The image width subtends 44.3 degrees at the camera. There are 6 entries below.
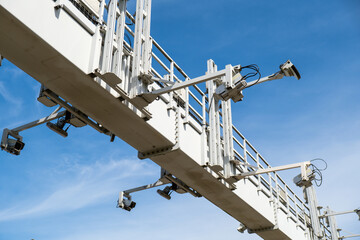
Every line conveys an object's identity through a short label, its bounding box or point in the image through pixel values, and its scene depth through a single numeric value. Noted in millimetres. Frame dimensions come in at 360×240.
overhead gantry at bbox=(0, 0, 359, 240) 8320
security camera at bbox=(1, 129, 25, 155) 11372
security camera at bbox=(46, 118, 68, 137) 11633
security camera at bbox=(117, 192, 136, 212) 14398
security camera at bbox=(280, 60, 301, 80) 10984
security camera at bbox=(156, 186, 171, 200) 14500
